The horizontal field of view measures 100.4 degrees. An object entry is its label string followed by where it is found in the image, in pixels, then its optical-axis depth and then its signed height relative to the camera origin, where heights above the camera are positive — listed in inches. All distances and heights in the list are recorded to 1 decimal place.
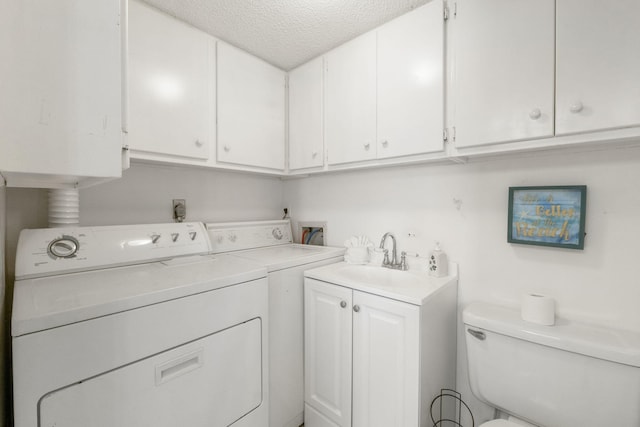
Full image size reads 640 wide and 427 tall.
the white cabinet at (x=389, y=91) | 53.7 +27.0
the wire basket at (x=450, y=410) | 54.4 -43.7
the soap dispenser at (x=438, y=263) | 61.2 -12.5
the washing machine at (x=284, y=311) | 59.6 -23.7
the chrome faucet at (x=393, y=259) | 68.4 -13.0
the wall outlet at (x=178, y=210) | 70.8 -0.2
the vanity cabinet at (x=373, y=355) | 48.1 -29.7
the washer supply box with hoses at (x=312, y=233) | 87.8 -8.0
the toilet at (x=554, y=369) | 38.5 -25.8
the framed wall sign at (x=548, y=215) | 47.6 -1.1
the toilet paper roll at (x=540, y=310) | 46.6 -17.8
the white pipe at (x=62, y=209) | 50.8 +0.1
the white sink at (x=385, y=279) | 50.0 -15.8
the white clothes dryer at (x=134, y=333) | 31.2 -17.3
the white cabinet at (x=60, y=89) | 24.1 +12.0
